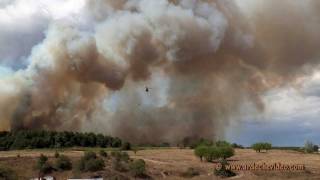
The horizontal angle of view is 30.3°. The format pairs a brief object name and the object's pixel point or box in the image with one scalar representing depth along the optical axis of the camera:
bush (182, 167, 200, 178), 101.26
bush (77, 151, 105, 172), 103.81
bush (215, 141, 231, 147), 138.89
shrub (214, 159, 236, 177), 100.01
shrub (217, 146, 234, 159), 121.38
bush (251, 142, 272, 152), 151.50
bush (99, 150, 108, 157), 116.44
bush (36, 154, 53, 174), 104.31
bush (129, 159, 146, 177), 101.25
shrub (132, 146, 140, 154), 132.74
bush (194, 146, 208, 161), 119.69
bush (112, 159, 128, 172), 105.44
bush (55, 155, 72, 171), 106.36
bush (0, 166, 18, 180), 97.50
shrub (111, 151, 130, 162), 111.69
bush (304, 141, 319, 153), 160.45
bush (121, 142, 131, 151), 136.50
